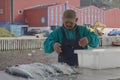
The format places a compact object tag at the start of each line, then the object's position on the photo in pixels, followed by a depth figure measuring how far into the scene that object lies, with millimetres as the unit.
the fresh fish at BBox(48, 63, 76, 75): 5238
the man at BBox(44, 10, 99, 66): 4824
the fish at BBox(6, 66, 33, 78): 5051
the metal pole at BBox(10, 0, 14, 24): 69250
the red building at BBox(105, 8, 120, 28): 75500
